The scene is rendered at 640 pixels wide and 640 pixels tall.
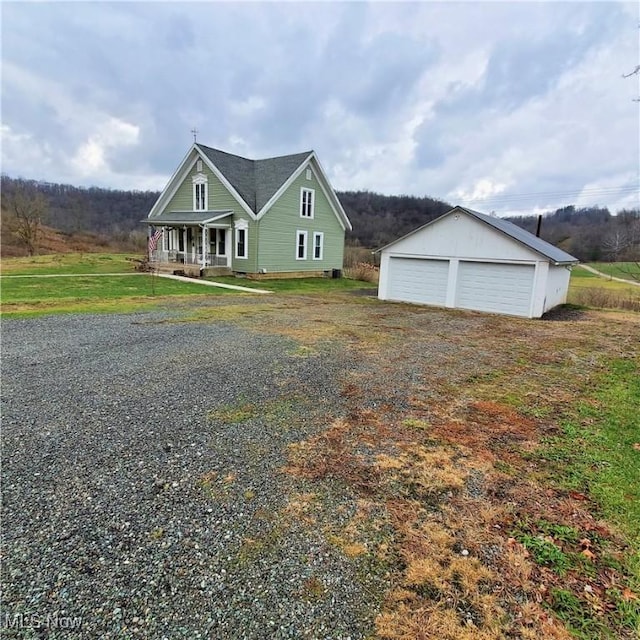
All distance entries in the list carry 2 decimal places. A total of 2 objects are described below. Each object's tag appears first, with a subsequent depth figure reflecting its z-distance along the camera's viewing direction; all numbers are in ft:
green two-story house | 69.26
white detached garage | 44.42
